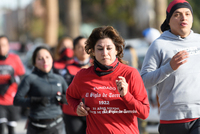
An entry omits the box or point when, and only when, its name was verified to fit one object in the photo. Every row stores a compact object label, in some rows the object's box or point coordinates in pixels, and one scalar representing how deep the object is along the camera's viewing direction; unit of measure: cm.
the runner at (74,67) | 1109
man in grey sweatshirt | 765
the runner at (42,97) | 1024
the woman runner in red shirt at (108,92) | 682
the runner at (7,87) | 1432
